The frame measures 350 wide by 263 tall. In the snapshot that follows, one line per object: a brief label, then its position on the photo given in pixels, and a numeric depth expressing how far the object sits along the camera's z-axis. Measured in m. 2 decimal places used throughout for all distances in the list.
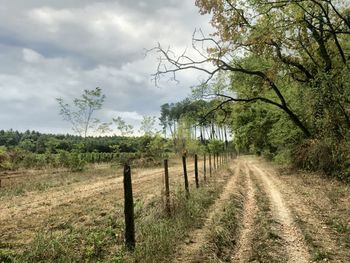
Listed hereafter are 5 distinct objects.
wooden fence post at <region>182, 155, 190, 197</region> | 13.28
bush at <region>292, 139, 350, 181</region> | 19.09
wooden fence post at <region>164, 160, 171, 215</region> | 10.57
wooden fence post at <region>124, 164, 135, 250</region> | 7.83
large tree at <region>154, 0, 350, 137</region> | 19.84
